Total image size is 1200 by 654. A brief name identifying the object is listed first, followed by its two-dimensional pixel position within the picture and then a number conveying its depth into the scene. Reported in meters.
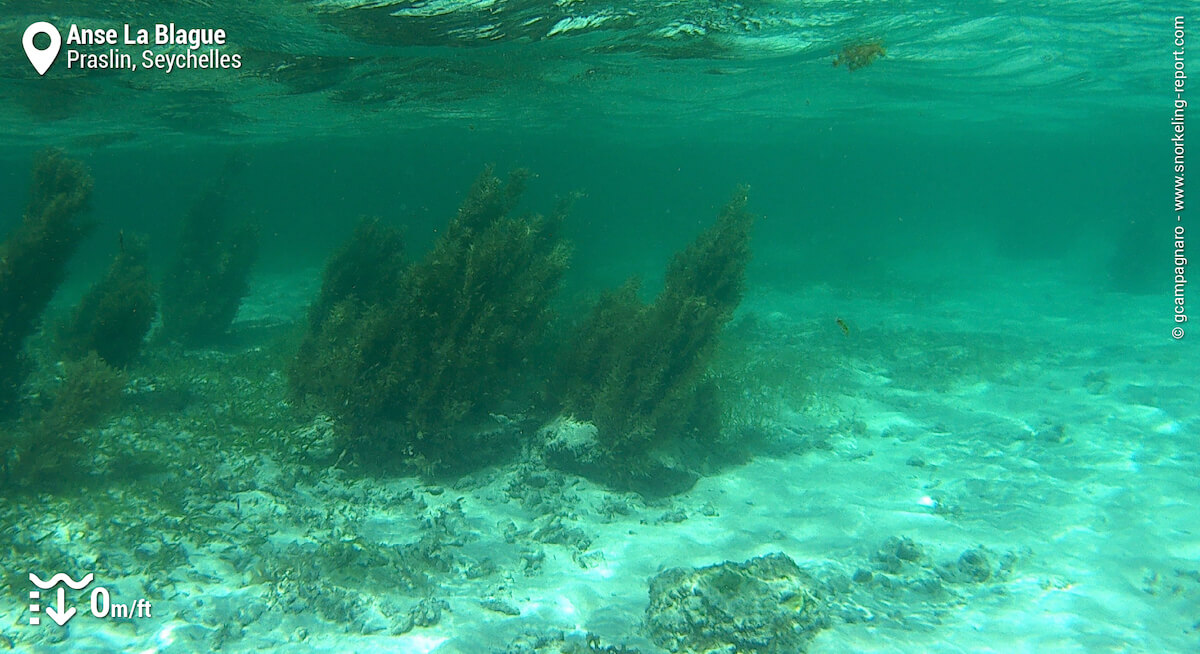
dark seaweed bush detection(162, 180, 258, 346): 18.12
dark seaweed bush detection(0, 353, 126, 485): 7.75
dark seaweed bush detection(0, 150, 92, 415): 9.60
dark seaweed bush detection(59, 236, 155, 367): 12.34
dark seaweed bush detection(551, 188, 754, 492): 9.27
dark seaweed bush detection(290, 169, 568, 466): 8.89
